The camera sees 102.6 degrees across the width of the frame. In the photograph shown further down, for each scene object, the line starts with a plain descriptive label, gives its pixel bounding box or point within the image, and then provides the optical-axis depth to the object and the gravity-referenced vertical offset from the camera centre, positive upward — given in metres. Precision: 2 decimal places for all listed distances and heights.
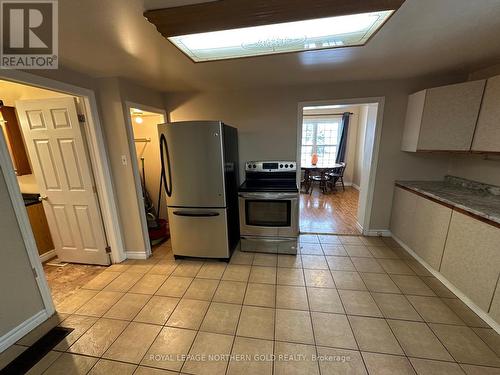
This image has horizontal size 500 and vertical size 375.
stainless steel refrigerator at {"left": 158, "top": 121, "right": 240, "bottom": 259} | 2.30 -0.48
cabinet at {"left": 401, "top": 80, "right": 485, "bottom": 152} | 2.10 +0.26
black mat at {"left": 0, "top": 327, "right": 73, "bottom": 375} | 1.41 -1.51
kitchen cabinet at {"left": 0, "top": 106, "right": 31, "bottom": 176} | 2.53 +0.11
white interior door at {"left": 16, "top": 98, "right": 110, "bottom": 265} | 2.23 -0.34
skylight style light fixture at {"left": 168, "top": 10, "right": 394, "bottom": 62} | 1.26 +0.73
